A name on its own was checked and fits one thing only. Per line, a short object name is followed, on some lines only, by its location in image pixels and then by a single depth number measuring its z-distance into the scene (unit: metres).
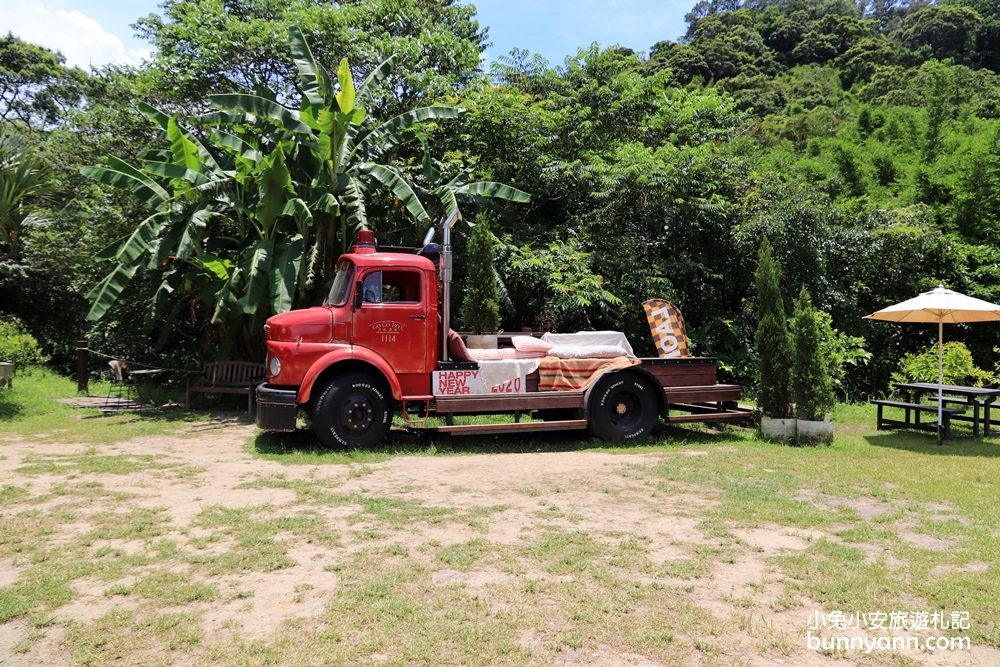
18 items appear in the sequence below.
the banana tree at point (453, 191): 12.30
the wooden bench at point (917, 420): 9.38
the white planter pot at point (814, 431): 8.98
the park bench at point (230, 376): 12.09
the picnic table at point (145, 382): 12.42
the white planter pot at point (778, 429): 9.09
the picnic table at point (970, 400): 9.42
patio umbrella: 9.07
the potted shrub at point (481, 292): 10.95
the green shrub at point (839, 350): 10.66
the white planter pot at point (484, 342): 9.84
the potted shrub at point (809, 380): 8.93
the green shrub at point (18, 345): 14.10
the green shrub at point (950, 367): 12.39
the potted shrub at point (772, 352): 9.16
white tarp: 9.77
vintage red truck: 8.28
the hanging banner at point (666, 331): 10.22
